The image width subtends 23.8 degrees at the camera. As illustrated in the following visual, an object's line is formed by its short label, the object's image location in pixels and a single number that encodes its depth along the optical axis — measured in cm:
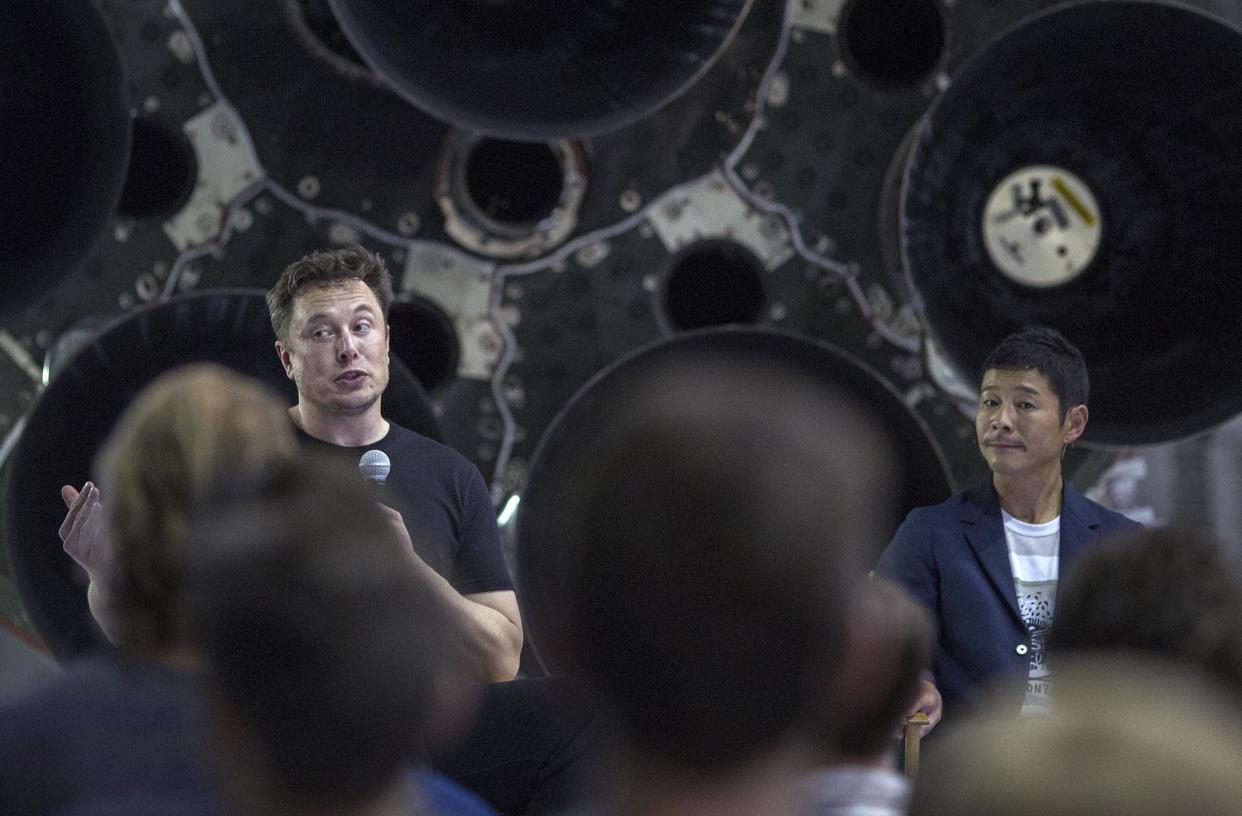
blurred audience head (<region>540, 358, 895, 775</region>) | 227
